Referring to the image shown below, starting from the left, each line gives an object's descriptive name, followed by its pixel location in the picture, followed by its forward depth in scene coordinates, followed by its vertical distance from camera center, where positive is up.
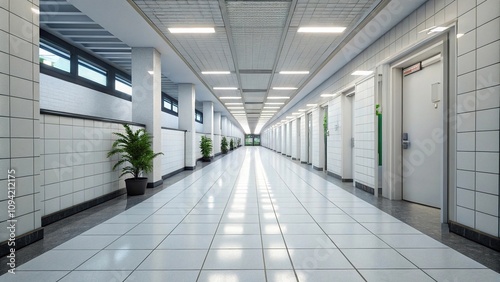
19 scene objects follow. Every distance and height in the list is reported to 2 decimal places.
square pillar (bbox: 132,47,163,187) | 5.76 +1.18
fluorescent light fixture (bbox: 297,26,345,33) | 4.77 +2.15
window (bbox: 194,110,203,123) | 19.35 +1.93
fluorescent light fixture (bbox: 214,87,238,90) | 10.26 +2.14
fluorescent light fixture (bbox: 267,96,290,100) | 12.26 +2.12
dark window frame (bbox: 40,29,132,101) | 5.59 +2.01
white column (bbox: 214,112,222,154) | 16.97 +0.52
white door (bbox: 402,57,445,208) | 3.87 +0.09
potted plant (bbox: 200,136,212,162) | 12.22 -0.32
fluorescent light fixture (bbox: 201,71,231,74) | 7.82 +2.13
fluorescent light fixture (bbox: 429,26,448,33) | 3.14 +1.43
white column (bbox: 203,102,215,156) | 13.39 +1.20
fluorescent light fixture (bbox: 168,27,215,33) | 4.78 +2.13
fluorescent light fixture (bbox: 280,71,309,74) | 7.82 +2.13
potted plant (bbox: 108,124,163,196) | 4.78 -0.29
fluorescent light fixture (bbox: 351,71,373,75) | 5.26 +1.52
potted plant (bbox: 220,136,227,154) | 18.62 -0.34
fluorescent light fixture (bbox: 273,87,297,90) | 10.20 +2.13
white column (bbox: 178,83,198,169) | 9.25 +0.90
